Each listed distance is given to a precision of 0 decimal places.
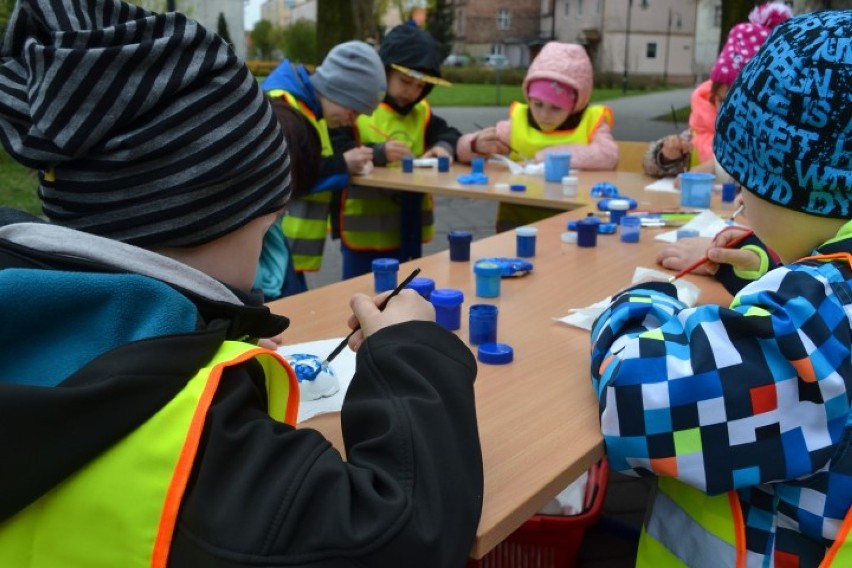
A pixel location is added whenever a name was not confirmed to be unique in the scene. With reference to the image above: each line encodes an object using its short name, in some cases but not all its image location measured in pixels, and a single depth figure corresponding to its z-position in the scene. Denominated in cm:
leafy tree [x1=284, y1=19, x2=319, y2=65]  4175
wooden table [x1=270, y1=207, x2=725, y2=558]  126
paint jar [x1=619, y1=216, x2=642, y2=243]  272
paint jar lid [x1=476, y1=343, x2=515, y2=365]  170
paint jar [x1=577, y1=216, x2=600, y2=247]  264
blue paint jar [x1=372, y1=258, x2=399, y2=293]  219
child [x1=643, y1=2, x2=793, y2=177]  404
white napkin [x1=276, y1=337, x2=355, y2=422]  149
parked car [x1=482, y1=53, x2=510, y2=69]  4346
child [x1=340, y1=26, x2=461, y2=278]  449
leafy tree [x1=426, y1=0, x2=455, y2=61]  4194
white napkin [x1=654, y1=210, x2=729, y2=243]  277
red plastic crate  225
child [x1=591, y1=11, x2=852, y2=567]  116
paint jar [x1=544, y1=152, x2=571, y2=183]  413
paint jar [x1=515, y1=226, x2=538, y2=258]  254
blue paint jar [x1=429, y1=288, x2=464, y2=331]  188
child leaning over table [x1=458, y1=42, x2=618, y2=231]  442
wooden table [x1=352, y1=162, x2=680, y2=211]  367
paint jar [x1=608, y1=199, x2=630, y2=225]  302
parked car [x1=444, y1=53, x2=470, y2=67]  4761
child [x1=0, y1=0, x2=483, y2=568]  85
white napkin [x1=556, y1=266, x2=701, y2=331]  192
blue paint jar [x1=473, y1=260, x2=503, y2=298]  212
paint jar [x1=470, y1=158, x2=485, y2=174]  443
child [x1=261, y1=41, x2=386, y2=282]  387
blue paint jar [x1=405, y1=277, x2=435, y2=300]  203
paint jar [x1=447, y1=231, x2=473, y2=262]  245
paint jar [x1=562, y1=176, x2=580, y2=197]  377
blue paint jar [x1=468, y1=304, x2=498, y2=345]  179
